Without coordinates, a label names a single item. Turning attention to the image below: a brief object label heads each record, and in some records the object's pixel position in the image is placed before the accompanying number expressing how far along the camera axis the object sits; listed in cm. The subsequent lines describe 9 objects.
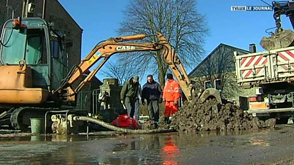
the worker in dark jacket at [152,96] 1201
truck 1112
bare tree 3175
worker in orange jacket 1191
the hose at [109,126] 841
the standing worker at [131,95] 1204
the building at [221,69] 3434
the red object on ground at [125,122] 1032
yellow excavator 928
